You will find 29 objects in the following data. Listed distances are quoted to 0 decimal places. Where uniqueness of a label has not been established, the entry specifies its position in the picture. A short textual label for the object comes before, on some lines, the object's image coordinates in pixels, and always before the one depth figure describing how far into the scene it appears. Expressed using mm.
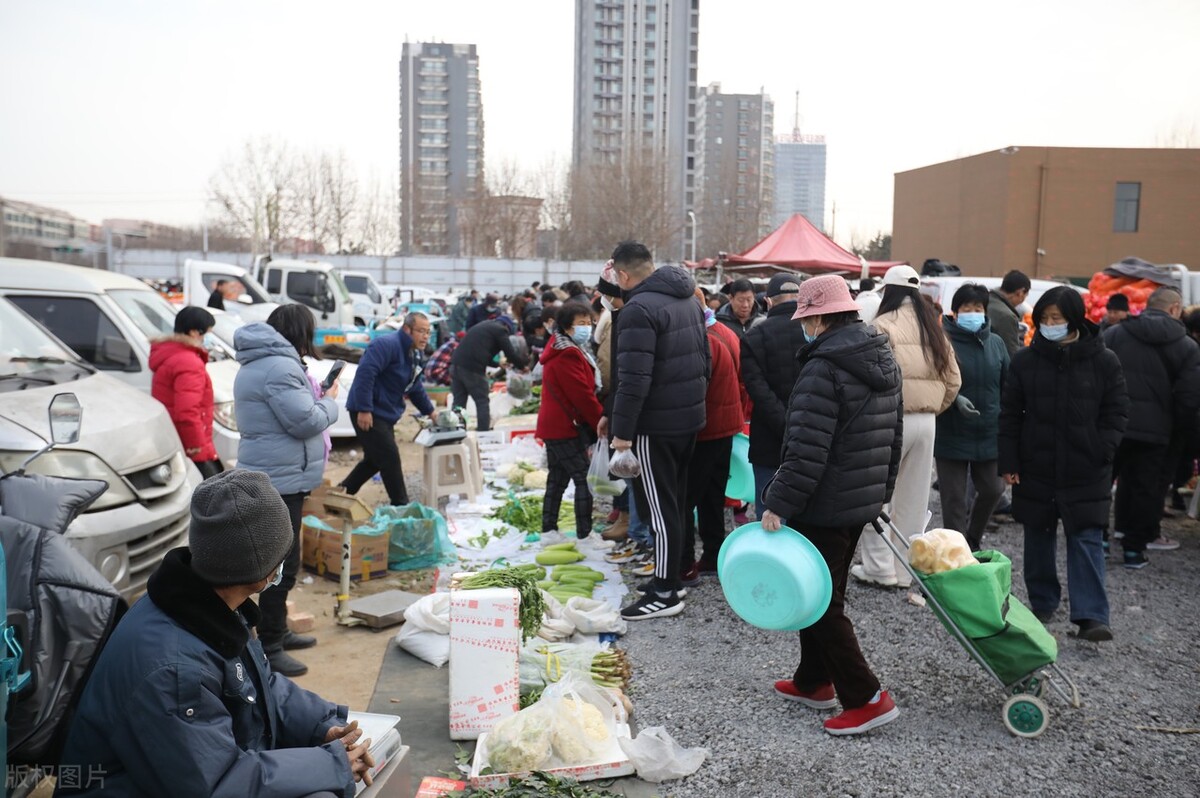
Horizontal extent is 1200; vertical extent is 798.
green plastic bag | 7090
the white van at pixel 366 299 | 28969
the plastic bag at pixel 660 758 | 3877
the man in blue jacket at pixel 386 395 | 7773
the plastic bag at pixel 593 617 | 5504
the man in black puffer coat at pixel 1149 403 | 6906
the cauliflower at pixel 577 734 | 3861
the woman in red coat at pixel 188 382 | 6531
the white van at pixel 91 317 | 7781
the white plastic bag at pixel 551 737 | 3803
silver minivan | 4637
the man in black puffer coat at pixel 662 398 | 5629
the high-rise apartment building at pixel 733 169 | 72750
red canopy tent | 15320
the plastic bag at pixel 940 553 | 4285
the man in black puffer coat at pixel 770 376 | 6191
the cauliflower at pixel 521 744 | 3785
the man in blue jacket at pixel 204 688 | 2258
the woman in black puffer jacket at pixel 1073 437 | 5199
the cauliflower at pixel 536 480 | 9453
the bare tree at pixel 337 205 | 60188
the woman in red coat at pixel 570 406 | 7191
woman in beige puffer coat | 5832
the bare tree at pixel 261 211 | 53031
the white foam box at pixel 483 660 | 4270
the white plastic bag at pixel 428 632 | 5238
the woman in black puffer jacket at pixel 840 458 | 4117
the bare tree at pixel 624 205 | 61906
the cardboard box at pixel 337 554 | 6816
